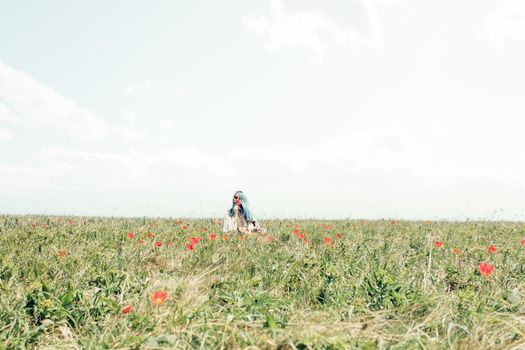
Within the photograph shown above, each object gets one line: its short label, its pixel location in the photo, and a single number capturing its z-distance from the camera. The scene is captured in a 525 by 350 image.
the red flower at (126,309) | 3.58
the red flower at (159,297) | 3.43
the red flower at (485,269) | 4.47
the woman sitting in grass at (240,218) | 11.17
